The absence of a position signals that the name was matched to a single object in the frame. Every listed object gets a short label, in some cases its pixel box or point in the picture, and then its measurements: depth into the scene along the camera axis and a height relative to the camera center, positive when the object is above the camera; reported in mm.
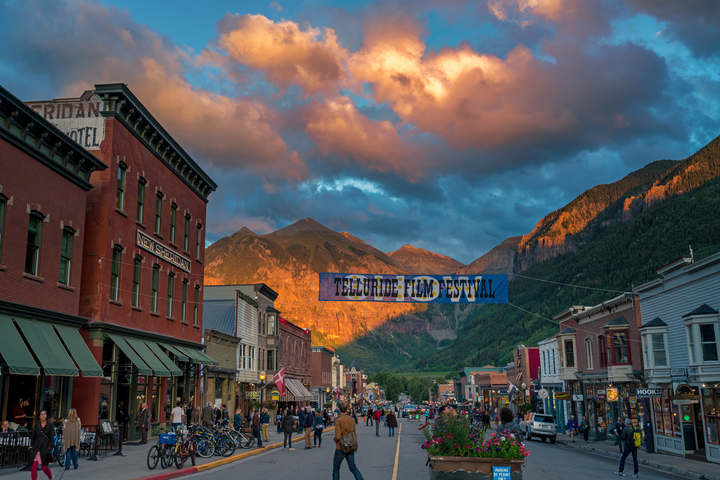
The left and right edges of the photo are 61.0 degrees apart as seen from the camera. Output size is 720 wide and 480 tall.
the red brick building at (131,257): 25750 +5607
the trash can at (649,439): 31953 -3724
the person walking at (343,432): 11977 -1168
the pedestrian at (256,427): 28922 -2492
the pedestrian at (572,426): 42181 -4108
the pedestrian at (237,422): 30806 -2404
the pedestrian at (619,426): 24497 -2422
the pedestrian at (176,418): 26109 -1792
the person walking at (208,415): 27734 -1814
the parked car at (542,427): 41844 -3983
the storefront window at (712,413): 25928 -2035
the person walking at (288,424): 29094 -2407
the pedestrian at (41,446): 13789 -1549
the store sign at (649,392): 31150 -1315
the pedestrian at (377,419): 43244 -3317
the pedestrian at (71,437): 17641 -1707
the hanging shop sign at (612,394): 38062 -1649
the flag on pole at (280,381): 36188 -460
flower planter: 10891 -1720
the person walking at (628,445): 20641 -2592
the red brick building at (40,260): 19703 +4089
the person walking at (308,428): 29959 -2677
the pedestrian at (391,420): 41503 -3255
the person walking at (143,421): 27359 -2014
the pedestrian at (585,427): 41431 -3974
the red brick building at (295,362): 66438 +1284
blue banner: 33938 +4441
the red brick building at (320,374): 97281 -258
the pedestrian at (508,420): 13926 -1180
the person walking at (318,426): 31052 -2703
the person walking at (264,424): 32344 -2659
